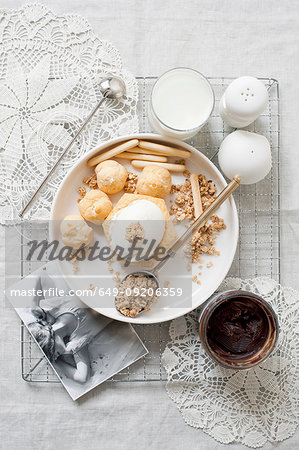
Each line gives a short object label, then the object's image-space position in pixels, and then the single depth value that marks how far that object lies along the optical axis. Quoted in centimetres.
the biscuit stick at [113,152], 106
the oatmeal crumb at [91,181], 108
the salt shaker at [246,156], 103
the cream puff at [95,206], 104
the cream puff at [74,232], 105
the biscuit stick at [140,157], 109
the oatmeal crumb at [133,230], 102
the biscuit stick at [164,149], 108
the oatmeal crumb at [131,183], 109
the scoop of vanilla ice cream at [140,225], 102
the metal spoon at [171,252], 104
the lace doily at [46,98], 111
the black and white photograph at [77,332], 112
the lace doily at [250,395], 113
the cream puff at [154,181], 105
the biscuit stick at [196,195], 109
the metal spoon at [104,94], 109
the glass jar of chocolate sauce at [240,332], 101
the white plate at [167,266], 106
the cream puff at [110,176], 104
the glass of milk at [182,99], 105
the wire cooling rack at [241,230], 113
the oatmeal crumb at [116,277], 110
